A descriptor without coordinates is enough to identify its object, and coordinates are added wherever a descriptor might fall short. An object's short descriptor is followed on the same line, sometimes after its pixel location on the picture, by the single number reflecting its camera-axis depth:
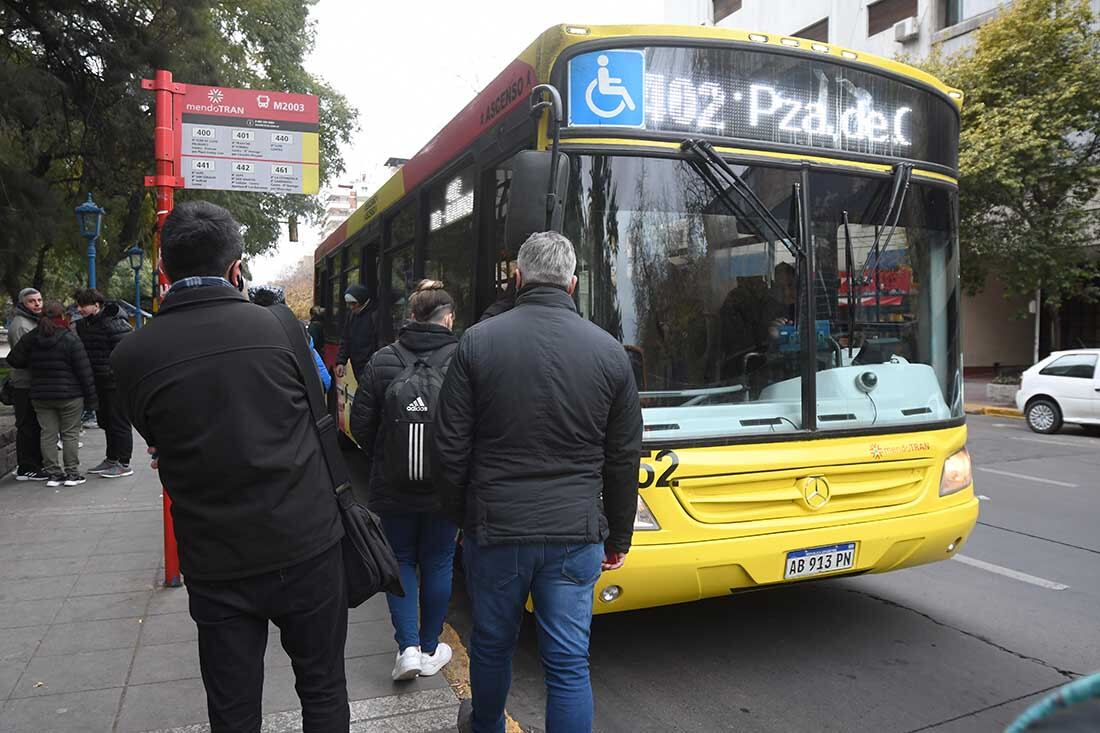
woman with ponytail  3.52
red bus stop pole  5.02
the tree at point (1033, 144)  16.34
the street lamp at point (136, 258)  21.41
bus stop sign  5.49
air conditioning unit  24.61
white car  13.20
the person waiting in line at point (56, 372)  7.86
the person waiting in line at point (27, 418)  8.41
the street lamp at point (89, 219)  14.53
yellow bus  3.73
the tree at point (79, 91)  11.05
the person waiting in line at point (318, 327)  11.55
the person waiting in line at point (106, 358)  8.77
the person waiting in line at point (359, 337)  7.90
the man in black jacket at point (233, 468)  2.21
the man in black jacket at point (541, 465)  2.63
